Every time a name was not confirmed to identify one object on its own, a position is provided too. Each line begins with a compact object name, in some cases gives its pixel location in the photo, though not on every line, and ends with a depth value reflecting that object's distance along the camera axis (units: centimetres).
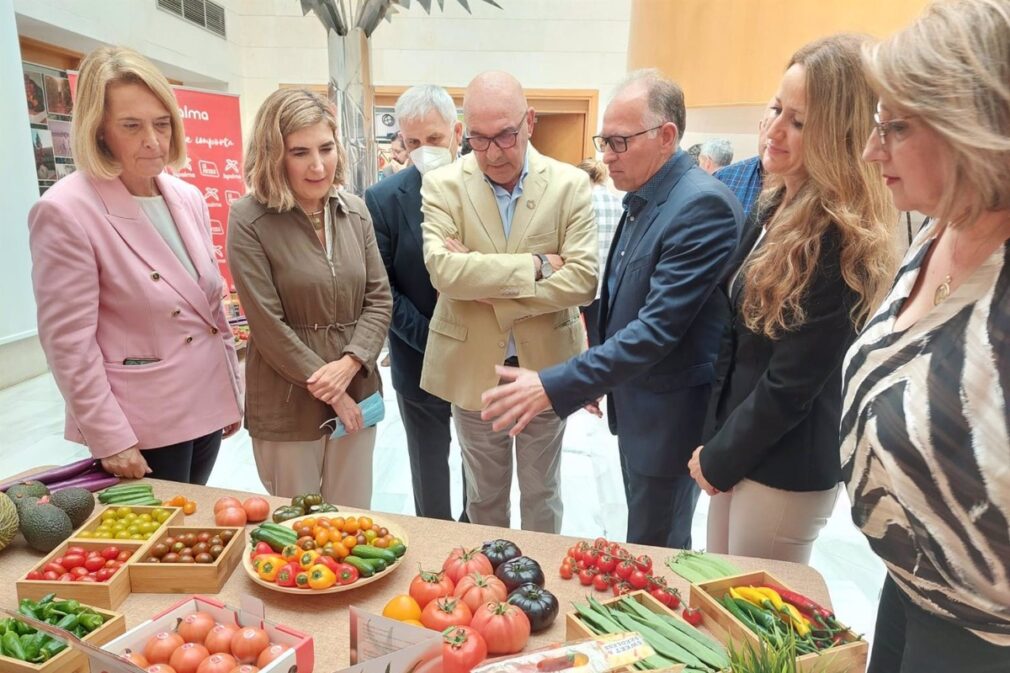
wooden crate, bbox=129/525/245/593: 143
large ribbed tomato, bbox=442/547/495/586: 140
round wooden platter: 138
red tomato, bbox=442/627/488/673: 114
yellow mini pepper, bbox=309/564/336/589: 137
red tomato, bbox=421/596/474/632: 124
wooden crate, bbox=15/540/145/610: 135
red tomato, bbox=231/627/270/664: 115
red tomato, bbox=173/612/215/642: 119
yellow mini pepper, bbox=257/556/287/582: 141
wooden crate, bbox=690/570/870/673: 115
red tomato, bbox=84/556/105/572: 144
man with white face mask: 252
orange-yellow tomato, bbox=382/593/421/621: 128
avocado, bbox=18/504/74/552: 152
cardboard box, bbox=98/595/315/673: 113
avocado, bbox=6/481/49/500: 164
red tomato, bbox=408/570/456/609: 134
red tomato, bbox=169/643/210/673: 112
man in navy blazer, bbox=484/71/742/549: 172
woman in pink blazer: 171
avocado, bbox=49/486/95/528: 162
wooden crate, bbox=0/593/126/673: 108
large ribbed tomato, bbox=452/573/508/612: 131
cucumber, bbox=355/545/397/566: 146
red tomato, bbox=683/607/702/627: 132
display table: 133
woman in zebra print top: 81
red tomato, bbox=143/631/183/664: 115
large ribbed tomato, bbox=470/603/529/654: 122
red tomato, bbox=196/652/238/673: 111
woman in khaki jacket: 195
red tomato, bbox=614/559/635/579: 144
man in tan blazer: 202
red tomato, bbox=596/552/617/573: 147
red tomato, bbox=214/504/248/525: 164
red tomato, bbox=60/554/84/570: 144
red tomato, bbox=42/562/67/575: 141
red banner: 458
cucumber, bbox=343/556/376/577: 142
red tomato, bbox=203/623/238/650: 117
